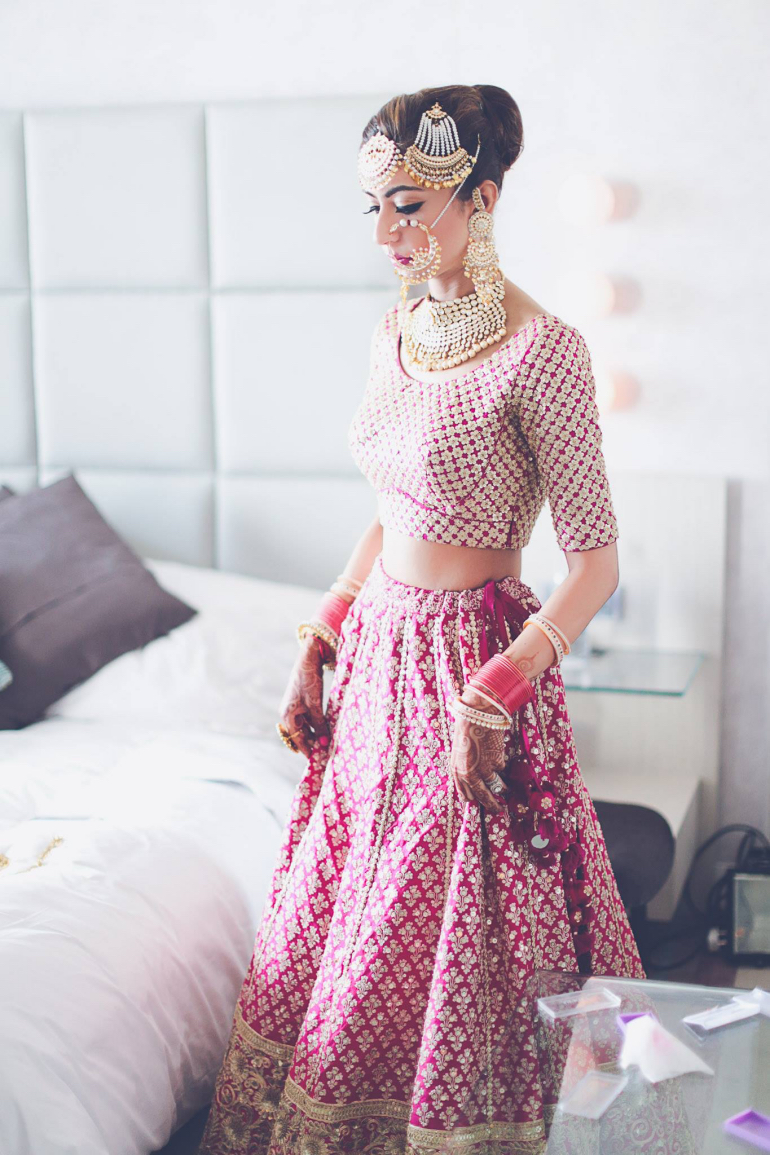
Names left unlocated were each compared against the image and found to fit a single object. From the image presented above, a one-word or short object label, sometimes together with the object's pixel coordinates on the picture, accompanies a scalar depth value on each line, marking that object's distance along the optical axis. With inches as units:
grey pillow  89.0
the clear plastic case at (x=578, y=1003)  49.7
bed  51.4
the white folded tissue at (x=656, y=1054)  47.7
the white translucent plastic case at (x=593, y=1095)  46.3
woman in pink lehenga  49.7
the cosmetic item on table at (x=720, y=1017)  50.6
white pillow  86.7
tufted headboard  98.6
